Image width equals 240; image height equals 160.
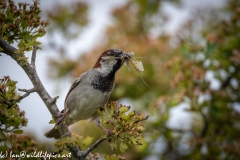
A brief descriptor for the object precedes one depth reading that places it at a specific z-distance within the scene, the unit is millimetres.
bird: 7277
